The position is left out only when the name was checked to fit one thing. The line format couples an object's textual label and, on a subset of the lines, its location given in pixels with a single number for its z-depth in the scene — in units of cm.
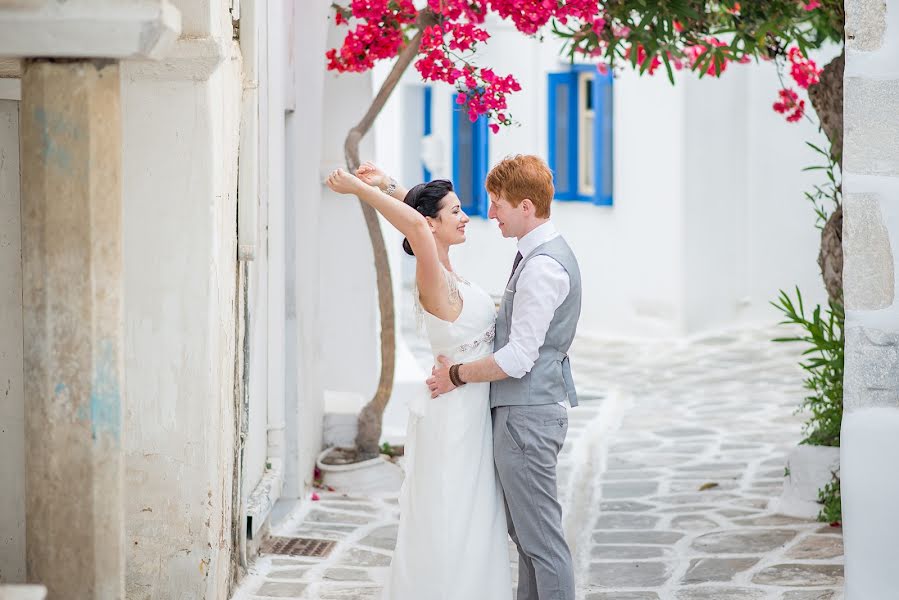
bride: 748
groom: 737
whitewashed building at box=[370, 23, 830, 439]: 2242
